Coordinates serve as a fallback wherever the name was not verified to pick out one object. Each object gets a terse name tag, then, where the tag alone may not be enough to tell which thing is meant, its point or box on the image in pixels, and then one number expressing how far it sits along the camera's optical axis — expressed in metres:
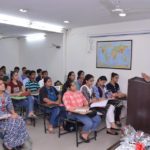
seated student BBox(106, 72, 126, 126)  4.78
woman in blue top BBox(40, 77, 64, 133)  4.21
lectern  2.88
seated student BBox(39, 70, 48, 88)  6.00
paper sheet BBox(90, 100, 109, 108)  4.07
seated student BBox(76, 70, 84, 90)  5.44
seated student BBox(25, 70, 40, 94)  5.38
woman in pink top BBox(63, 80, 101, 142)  3.77
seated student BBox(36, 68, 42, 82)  6.50
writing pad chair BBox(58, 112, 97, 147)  3.77
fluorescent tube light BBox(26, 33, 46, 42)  7.83
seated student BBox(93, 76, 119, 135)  4.31
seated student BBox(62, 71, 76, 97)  4.23
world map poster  5.37
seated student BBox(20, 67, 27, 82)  6.22
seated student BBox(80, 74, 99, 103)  4.38
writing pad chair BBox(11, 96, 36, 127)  4.48
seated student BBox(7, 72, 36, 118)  4.65
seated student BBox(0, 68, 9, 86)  6.35
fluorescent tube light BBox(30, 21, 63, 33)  5.76
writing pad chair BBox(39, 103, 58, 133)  4.14
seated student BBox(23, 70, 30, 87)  5.63
